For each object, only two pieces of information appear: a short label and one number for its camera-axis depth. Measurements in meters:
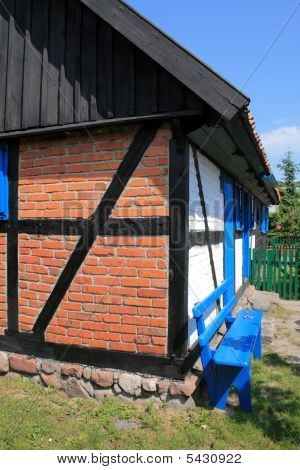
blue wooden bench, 3.37
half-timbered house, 3.56
